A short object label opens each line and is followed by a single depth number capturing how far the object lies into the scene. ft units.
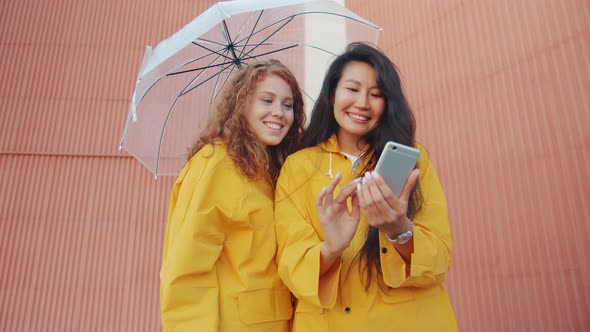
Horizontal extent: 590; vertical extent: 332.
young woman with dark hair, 4.82
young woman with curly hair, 5.49
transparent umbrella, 9.41
